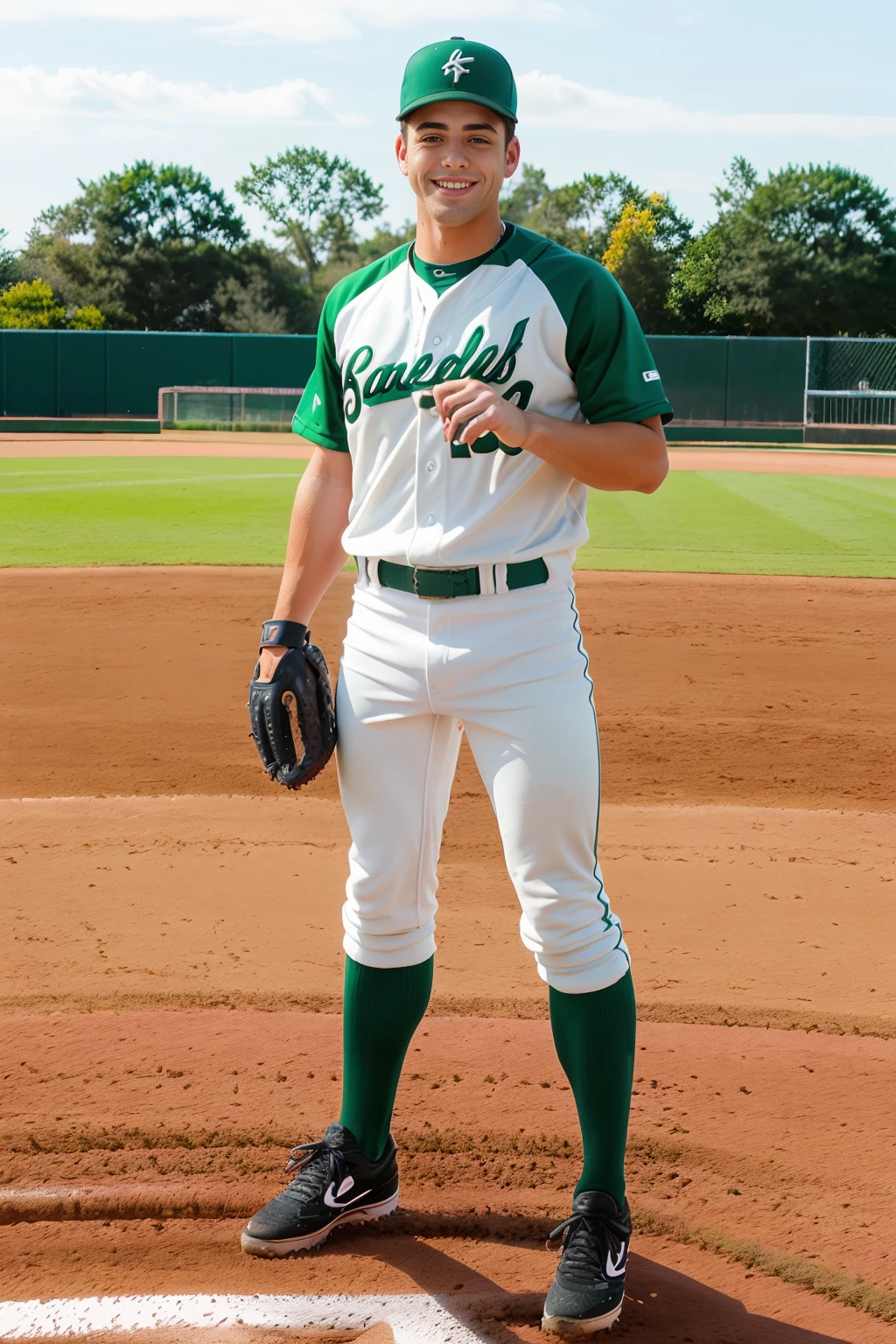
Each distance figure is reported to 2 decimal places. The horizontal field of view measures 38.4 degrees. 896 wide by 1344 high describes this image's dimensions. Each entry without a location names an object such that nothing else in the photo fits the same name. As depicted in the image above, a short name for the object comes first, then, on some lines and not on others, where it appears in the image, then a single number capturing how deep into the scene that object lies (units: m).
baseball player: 2.15
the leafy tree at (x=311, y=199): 76.19
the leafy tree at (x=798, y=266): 43.34
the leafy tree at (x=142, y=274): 49.28
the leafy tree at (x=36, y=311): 40.91
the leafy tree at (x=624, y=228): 46.84
